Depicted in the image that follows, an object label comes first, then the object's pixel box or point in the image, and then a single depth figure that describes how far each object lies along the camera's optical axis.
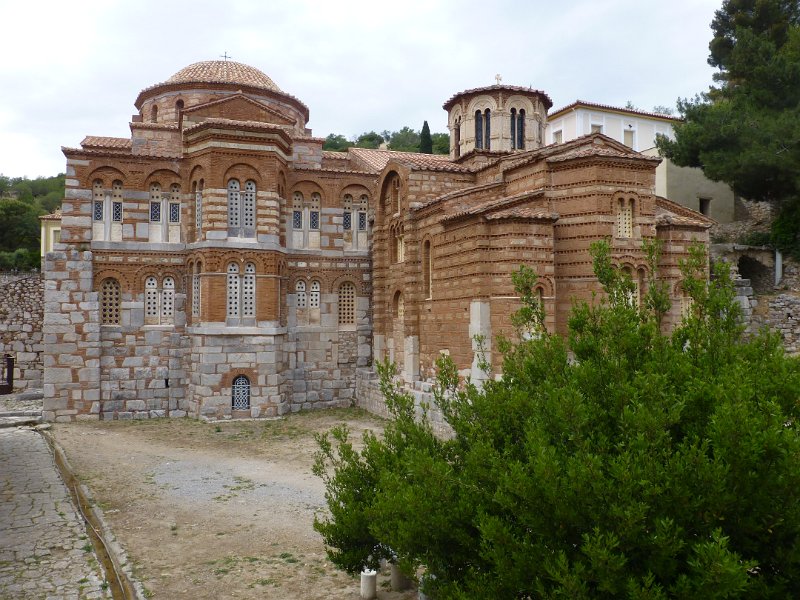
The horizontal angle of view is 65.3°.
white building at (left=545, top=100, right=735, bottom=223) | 30.08
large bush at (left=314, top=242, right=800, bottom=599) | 3.60
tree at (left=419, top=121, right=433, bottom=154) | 37.25
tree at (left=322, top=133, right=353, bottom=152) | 61.12
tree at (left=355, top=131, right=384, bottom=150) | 59.50
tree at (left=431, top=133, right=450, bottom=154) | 46.06
